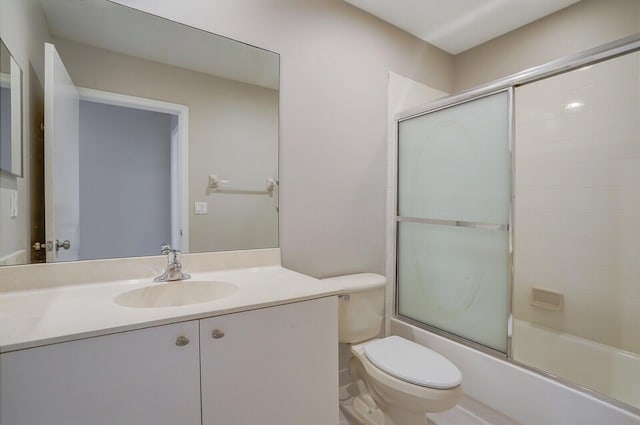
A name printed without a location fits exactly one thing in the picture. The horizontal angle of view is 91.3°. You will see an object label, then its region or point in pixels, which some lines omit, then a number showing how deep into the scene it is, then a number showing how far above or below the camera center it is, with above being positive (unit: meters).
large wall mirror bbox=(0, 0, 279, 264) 1.14 +0.32
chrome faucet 1.26 -0.24
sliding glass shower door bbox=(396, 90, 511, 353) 1.59 -0.04
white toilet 1.25 -0.67
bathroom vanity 0.73 -0.40
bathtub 1.61 -0.85
